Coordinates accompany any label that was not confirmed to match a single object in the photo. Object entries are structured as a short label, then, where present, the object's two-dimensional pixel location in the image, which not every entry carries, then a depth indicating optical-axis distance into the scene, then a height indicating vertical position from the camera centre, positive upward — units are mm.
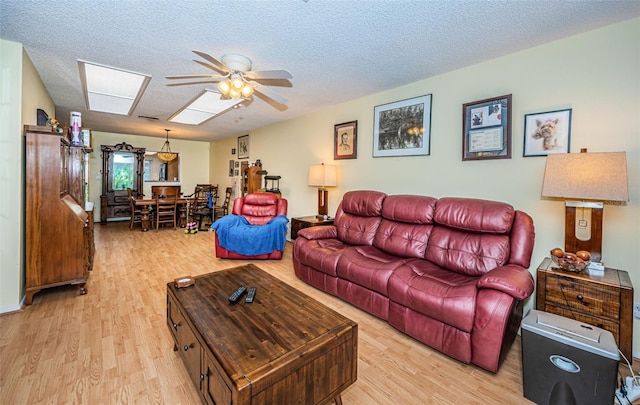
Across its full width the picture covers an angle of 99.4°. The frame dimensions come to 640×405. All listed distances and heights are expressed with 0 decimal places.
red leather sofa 1792 -597
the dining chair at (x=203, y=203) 6327 -223
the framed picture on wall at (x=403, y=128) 3150 +871
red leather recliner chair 4637 -212
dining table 6004 -377
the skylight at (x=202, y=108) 3980 +1449
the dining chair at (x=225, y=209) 7207 -388
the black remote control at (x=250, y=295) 1773 -680
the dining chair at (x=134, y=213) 6219 -485
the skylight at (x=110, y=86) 3023 +1380
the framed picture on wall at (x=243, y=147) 6680 +1217
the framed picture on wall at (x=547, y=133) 2234 +576
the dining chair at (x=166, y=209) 6105 -366
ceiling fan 2293 +1022
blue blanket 3988 -625
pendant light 7729 +1150
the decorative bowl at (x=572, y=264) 1856 -444
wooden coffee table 1153 -729
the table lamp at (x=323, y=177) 4031 +285
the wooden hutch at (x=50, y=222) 2531 -293
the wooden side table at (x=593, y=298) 1659 -633
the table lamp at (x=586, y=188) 1748 +86
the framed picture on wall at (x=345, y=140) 3961 +850
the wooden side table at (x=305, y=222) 3883 -385
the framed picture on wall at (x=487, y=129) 2539 +691
